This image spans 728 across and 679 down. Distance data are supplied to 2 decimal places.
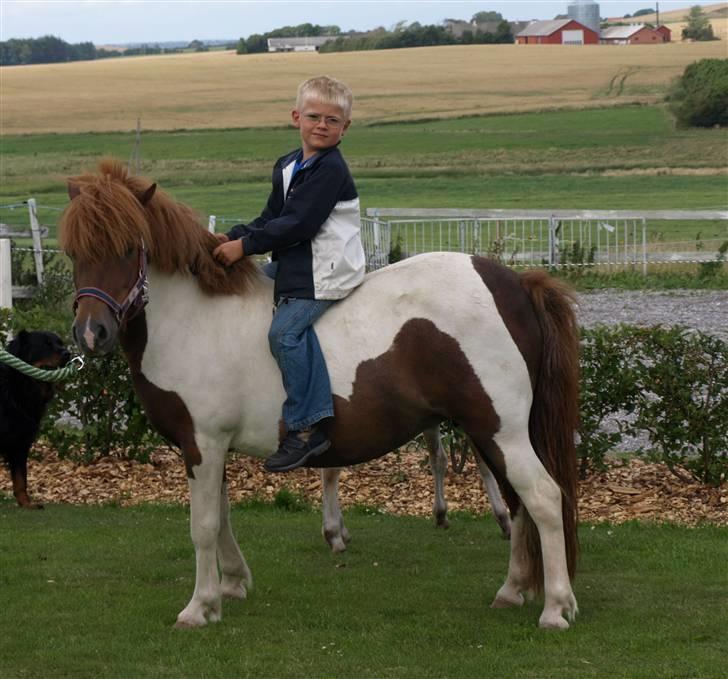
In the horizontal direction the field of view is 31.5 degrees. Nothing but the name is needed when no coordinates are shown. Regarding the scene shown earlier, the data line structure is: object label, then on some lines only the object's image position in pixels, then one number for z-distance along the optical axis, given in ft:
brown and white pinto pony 20.49
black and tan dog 31.96
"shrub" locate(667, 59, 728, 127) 187.62
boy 20.63
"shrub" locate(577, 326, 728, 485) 29.94
